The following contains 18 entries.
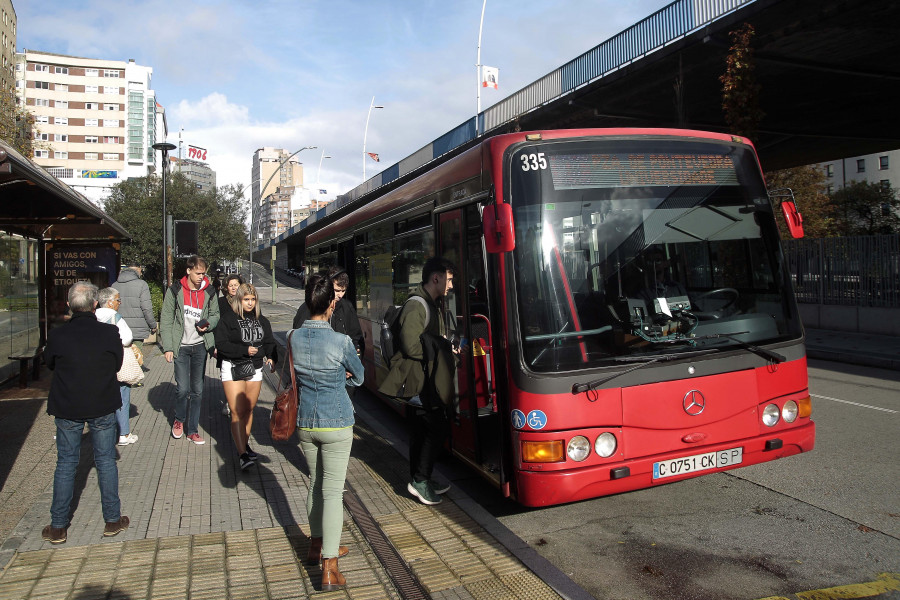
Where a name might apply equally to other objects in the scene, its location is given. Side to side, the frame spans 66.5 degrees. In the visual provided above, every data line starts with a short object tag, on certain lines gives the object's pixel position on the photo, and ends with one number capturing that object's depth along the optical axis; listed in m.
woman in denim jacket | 3.78
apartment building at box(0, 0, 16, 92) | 68.45
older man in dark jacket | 4.39
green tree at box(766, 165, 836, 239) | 31.44
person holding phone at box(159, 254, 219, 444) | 6.96
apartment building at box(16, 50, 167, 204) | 95.44
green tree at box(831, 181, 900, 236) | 37.28
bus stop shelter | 7.95
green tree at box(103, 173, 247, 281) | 31.20
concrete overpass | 15.07
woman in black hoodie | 5.99
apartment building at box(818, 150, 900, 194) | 57.91
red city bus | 4.24
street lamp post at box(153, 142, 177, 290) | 18.42
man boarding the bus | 4.90
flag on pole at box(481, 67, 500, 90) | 34.51
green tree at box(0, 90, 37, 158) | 21.31
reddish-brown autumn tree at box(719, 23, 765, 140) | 14.49
